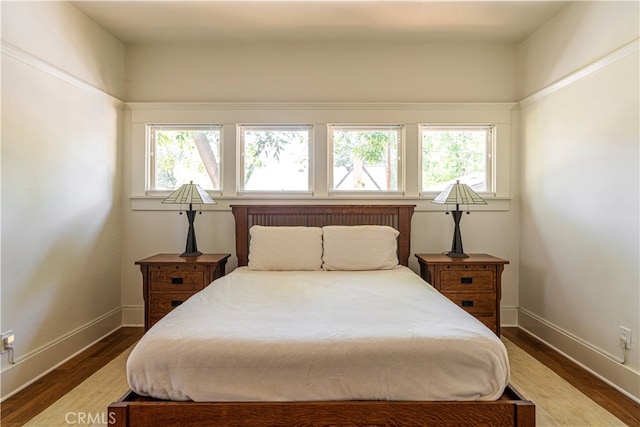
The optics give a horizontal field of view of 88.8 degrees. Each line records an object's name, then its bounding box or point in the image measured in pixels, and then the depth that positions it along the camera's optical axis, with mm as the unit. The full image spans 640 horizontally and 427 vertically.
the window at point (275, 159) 3434
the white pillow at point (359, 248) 2824
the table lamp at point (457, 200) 3059
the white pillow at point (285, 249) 2842
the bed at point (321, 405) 1320
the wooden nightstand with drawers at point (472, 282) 2883
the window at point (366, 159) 3434
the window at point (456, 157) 3441
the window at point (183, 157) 3447
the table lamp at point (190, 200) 3086
